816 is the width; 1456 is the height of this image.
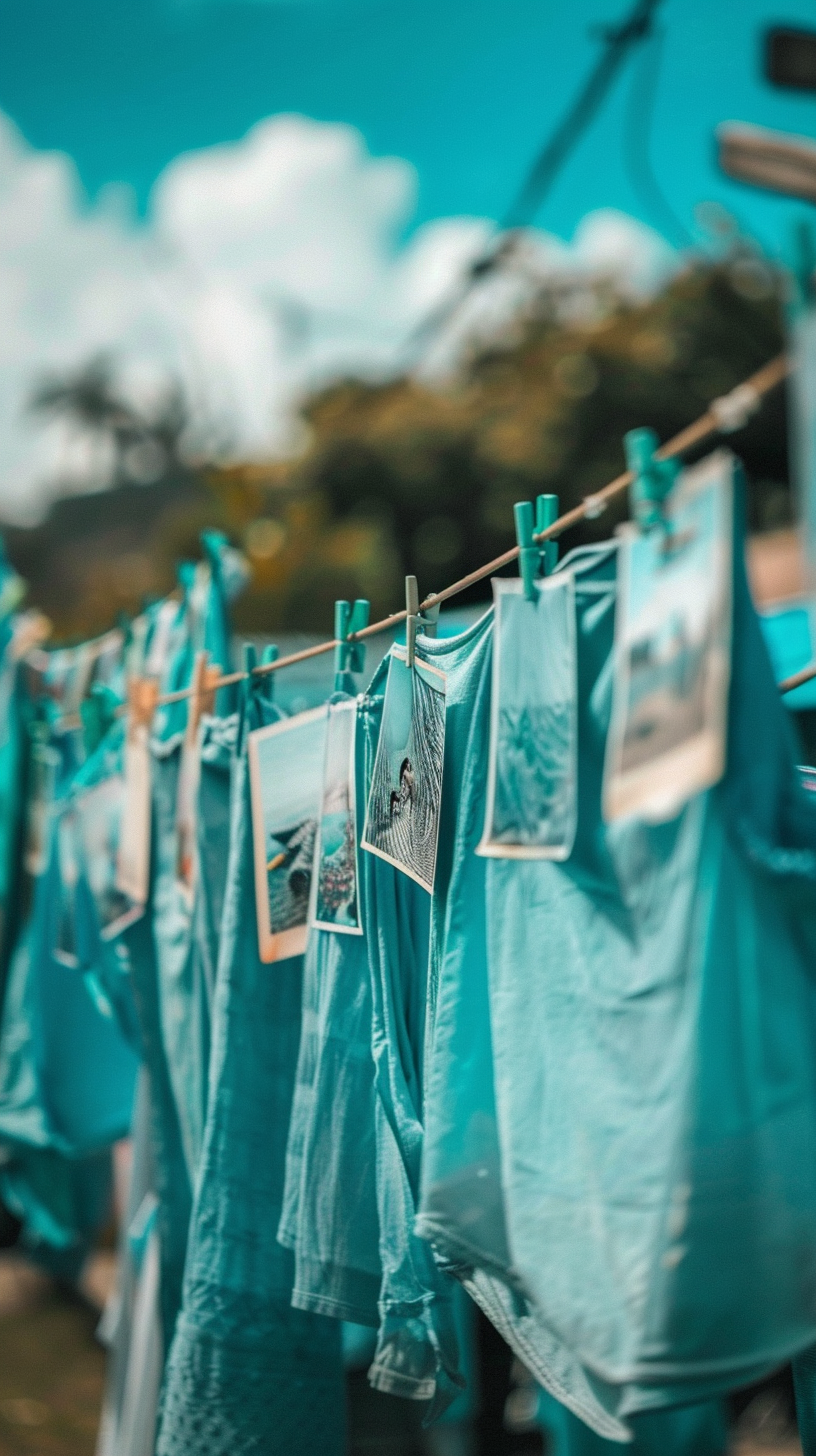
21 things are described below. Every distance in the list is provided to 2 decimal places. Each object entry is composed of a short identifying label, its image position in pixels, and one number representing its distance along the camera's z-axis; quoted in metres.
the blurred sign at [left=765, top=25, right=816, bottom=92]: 2.94
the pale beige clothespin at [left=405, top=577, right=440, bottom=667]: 1.48
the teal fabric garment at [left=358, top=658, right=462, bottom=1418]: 1.43
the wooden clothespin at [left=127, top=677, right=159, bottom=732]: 2.34
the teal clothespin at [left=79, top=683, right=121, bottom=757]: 2.65
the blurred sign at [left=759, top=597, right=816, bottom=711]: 2.65
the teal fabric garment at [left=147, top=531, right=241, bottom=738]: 2.24
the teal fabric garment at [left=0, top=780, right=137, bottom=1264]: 2.95
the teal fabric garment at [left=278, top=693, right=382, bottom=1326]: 1.56
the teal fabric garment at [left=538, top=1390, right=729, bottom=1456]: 1.83
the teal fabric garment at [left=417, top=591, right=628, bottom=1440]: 1.24
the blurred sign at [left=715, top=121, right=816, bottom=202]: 2.89
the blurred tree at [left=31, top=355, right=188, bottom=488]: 21.39
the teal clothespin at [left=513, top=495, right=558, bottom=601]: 1.27
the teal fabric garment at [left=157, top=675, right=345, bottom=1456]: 1.76
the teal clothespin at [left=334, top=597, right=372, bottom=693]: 1.75
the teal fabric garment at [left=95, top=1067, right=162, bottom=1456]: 2.29
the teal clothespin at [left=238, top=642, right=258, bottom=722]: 1.92
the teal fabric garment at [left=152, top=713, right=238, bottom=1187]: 2.02
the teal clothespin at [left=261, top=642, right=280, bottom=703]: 1.95
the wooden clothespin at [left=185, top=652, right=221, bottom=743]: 2.10
